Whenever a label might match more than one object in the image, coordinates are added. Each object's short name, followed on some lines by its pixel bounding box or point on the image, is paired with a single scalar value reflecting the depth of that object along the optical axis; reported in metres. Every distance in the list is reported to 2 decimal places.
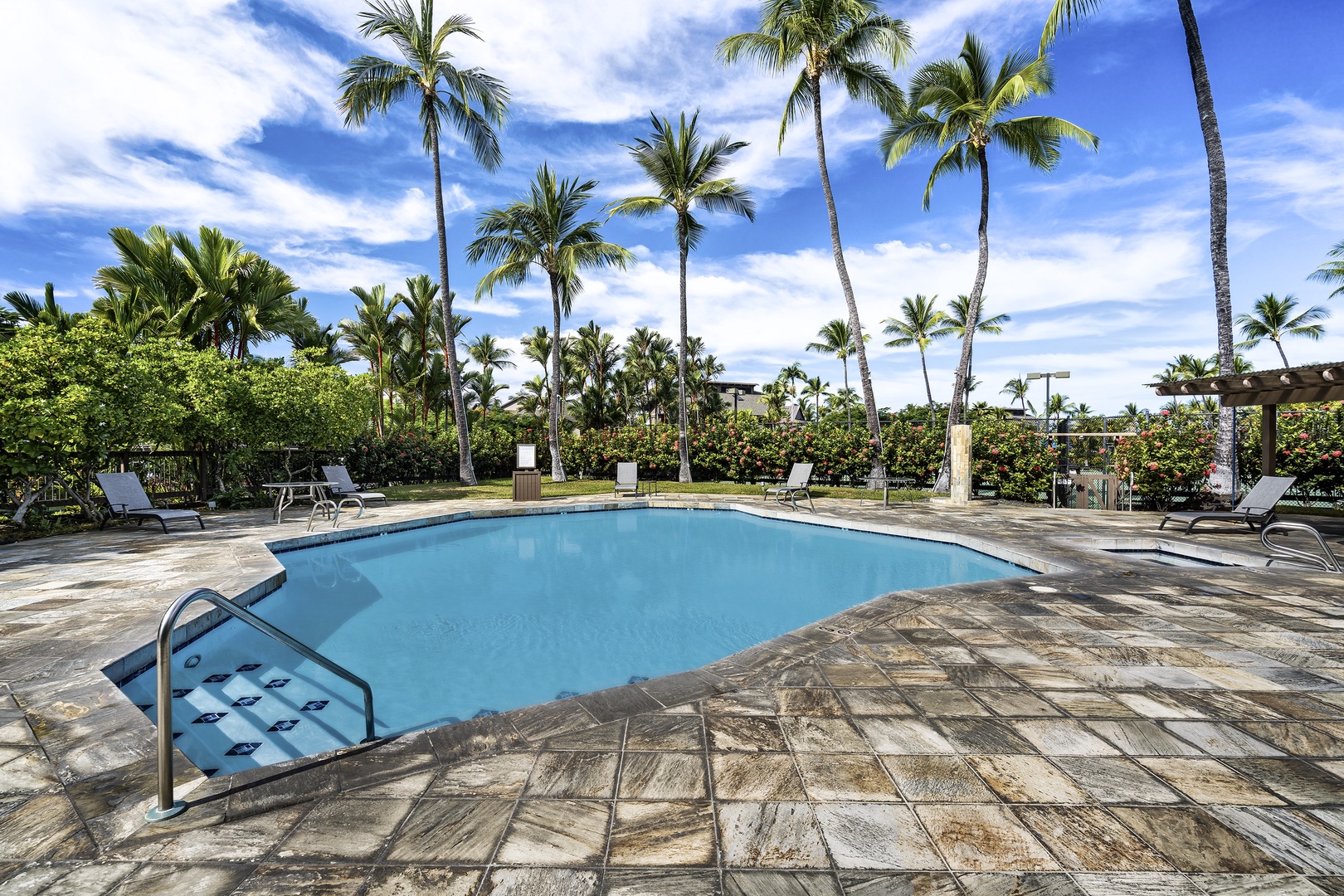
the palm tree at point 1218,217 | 10.62
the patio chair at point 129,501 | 8.63
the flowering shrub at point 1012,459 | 13.54
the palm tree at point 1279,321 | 32.94
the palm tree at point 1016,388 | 58.25
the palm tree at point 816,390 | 48.25
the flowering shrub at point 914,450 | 15.97
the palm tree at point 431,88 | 16.00
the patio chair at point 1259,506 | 7.70
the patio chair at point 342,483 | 12.27
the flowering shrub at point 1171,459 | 11.19
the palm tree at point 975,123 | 14.22
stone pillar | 12.85
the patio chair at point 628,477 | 14.52
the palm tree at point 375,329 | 27.08
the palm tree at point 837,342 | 38.62
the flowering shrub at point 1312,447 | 10.51
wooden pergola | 7.34
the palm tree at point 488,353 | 37.78
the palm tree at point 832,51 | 14.77
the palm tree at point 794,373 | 47.31
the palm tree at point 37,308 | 14.84
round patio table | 9.95
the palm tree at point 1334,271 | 24.40
